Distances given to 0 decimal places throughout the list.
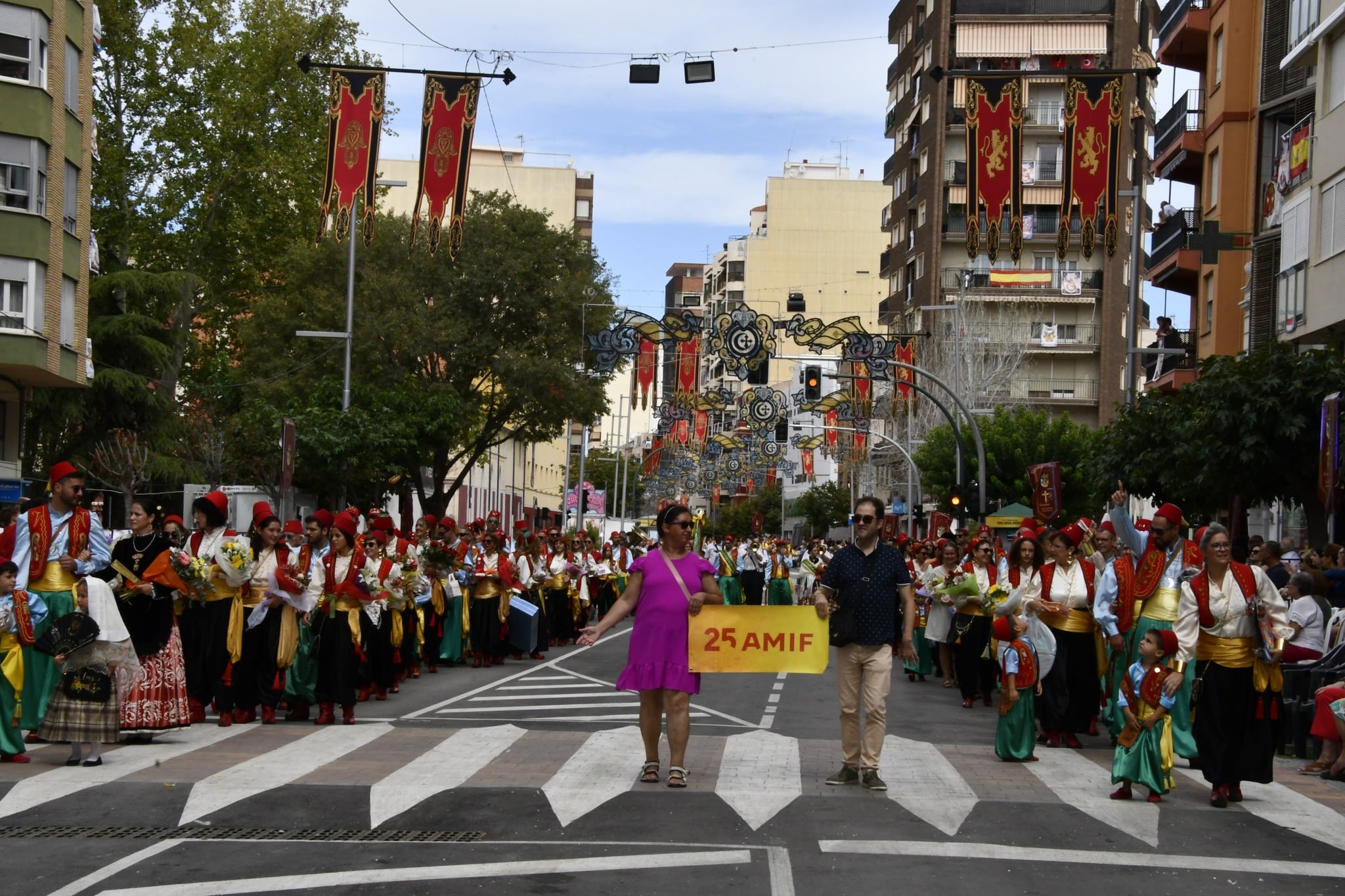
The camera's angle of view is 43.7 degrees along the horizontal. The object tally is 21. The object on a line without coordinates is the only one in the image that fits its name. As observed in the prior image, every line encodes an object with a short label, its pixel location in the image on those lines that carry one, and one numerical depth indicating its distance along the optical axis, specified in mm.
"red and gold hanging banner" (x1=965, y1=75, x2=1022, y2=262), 22828
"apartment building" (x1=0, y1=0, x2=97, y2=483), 34000
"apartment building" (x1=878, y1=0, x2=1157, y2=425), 72188
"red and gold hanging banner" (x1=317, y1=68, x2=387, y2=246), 22109
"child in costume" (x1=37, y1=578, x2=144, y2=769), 11477
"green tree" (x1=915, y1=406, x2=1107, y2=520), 53844
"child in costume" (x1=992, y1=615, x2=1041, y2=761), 12570
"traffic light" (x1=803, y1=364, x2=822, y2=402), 36750
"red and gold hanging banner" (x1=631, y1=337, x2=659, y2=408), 47094
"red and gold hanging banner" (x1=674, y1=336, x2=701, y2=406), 46344
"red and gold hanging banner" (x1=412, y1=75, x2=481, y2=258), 21547
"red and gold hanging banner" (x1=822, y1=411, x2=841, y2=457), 75288
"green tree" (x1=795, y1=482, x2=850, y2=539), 92312
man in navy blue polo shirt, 11203
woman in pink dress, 11008
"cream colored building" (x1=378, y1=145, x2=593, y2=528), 89812
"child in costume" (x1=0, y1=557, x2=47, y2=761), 11406
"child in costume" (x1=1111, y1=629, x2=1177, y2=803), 10633
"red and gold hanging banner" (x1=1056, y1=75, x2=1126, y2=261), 22531
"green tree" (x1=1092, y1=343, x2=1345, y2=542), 23219
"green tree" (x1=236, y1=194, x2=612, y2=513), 47000
